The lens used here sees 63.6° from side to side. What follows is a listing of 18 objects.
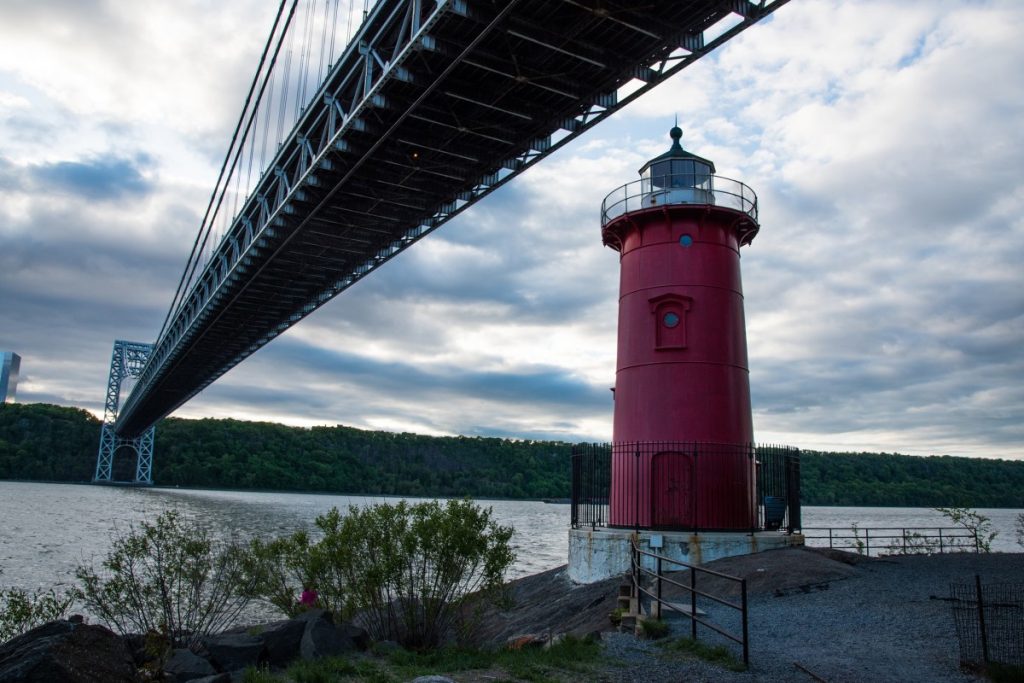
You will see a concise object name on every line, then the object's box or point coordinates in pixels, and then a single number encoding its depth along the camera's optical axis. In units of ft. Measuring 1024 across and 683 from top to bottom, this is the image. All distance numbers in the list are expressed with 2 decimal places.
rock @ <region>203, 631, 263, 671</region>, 30.58
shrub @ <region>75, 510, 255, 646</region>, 36.47
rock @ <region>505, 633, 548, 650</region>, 32.80
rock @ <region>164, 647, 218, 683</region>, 28.86
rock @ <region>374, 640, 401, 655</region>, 31.09
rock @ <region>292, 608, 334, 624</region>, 31.78
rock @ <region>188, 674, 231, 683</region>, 25.09
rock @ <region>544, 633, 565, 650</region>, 29.19
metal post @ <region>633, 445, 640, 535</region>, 49.32
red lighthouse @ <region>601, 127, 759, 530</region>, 49.37
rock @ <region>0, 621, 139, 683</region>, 22.24
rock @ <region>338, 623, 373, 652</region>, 31.45
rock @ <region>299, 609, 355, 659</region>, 30.01
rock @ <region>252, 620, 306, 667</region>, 30.99
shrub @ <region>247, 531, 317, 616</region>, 38.47
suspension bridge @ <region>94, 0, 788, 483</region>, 40.81
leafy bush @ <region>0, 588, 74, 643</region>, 32.99
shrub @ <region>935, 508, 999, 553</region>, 63.70
